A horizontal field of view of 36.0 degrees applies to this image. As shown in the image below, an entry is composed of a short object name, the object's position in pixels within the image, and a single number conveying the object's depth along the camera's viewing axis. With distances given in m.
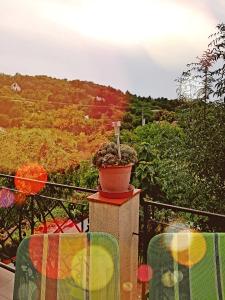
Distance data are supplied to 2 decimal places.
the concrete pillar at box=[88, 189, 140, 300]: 2.41
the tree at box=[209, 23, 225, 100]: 5.00
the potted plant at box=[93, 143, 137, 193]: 2.42
